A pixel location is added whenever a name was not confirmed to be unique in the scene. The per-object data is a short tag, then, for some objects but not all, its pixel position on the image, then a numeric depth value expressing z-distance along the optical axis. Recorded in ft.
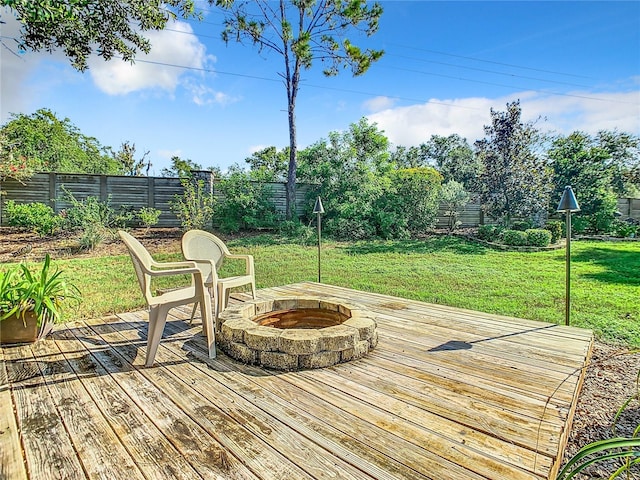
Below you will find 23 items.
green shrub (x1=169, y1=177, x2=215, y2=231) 25.38
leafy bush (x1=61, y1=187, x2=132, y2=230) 21.38
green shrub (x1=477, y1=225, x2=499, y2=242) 29.17
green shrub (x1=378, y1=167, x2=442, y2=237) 30.78
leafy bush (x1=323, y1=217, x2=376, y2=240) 29.01
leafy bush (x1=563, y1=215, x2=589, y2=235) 32.32
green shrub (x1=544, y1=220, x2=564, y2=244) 27.91
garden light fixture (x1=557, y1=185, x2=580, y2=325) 9.91
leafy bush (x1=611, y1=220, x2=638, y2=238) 31.68
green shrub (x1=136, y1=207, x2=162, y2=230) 24.70
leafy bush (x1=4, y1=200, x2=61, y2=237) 21.71
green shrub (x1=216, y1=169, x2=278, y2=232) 27.27
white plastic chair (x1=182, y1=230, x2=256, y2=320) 9.52
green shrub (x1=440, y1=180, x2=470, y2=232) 31.40
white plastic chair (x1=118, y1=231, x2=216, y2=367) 7.40
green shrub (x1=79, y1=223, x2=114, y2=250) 20.76
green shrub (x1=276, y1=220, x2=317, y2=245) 27.68
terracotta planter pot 8.46
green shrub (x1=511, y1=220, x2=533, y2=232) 28.67
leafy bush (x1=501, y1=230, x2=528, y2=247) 26.50
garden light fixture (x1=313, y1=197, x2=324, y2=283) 16.25
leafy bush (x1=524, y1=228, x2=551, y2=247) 26.30
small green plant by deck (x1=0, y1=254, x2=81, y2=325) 8.52
